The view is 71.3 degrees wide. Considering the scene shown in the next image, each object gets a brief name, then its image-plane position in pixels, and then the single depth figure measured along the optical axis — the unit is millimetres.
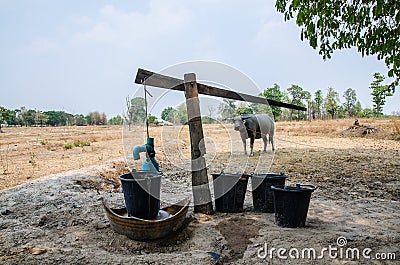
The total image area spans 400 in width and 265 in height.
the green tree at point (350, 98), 60469
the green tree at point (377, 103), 44353
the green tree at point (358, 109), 53169
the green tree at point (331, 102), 49906
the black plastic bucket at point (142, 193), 2955
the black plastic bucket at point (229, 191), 3916
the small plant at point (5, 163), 7354
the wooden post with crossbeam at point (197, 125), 3715
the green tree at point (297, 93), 54406
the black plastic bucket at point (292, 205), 3160
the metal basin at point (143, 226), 2814
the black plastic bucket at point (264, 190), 3898
